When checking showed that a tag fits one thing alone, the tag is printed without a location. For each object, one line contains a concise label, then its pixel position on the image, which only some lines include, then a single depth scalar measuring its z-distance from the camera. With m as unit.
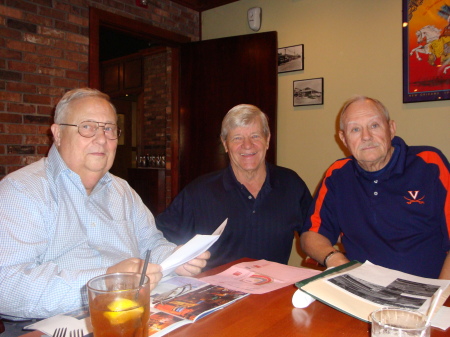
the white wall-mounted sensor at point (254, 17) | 3.70
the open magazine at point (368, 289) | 0.94
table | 0.87
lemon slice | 0.71
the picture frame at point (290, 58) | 3.48
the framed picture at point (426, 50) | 2.75
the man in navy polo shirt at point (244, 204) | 1.87
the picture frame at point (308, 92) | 3.37
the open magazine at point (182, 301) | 0.90
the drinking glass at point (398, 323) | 0.69
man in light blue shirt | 1.04
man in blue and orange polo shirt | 1.62
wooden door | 3.52
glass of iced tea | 0.71
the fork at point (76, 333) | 0.83
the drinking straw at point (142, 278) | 0.77
